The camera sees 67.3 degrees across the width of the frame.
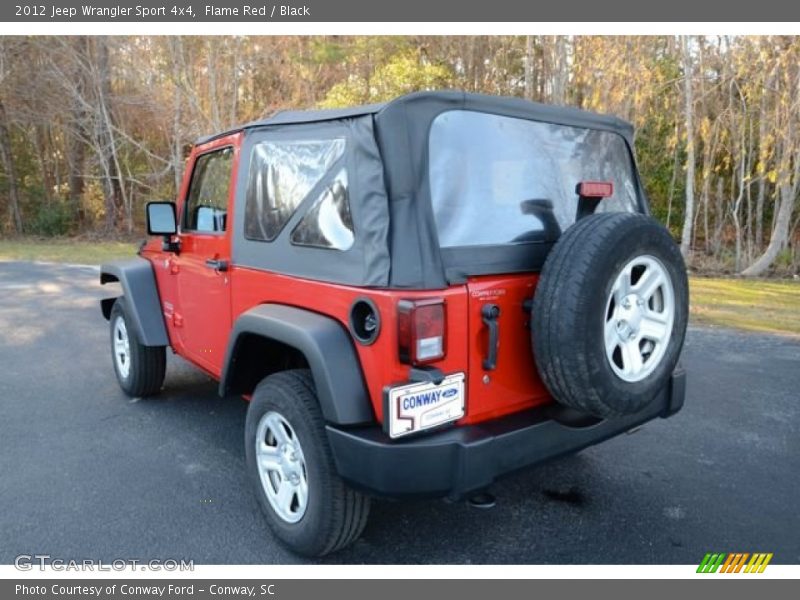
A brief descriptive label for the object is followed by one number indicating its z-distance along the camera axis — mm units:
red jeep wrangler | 2314
